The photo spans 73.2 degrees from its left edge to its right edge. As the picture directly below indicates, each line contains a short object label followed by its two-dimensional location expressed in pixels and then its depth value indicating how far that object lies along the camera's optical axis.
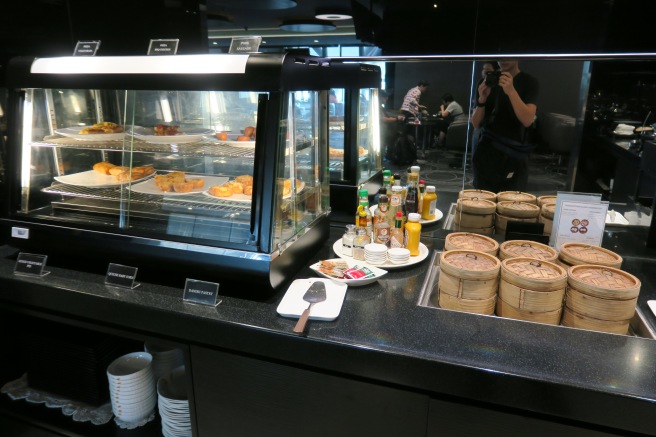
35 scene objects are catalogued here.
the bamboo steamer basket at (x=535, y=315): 1.47
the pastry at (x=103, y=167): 2.12
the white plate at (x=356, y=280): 1.67
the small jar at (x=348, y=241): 1.96
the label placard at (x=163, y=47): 1.77
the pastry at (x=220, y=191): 1.86
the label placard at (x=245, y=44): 1.62
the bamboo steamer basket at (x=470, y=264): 1.49
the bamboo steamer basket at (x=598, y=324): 1.41
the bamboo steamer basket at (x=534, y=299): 1.45
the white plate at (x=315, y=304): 1.47
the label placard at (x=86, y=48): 1.89
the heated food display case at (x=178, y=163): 1.53
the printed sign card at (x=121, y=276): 1.71
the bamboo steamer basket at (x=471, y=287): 1.50
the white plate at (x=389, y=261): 1.83
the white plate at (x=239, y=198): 1.80
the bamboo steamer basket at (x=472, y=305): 1.53
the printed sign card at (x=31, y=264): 1.81
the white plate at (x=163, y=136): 1.86
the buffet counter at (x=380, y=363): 1.19
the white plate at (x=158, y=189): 1.92
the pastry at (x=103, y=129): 2.00
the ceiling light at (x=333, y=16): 2.41
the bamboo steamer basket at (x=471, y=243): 1.76
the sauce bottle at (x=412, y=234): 1.88
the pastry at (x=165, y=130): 1.90
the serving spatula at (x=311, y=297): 1.39
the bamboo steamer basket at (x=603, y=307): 1.39
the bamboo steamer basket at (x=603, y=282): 1.37
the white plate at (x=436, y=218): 2.23
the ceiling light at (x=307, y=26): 2.60
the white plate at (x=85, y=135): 1.97
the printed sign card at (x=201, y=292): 1.58
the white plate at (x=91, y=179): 2.00
